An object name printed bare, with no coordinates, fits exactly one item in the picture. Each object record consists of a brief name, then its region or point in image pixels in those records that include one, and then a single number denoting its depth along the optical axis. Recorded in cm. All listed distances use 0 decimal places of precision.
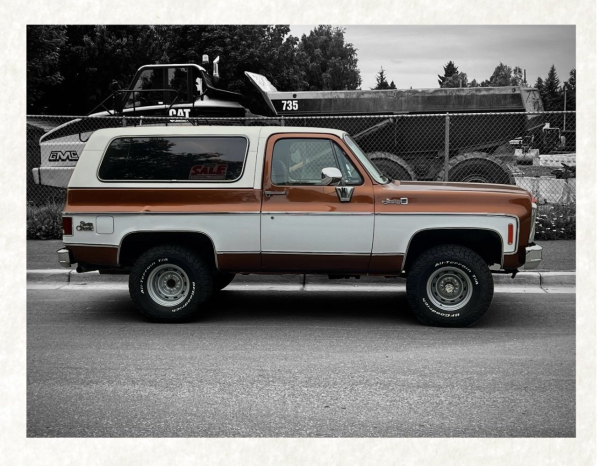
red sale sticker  750
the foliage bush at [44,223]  1230
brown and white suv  725
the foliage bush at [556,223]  1195
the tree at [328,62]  4112
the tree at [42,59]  1534
